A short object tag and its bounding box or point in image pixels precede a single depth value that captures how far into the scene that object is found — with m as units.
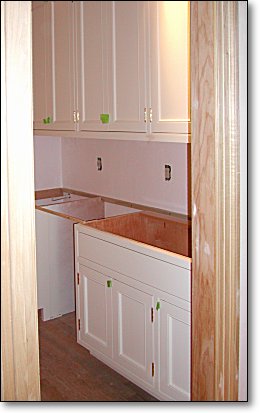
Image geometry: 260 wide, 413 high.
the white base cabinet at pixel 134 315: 1.58
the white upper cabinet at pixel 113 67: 1.62
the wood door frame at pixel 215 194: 1.12
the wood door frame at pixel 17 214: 0.86
